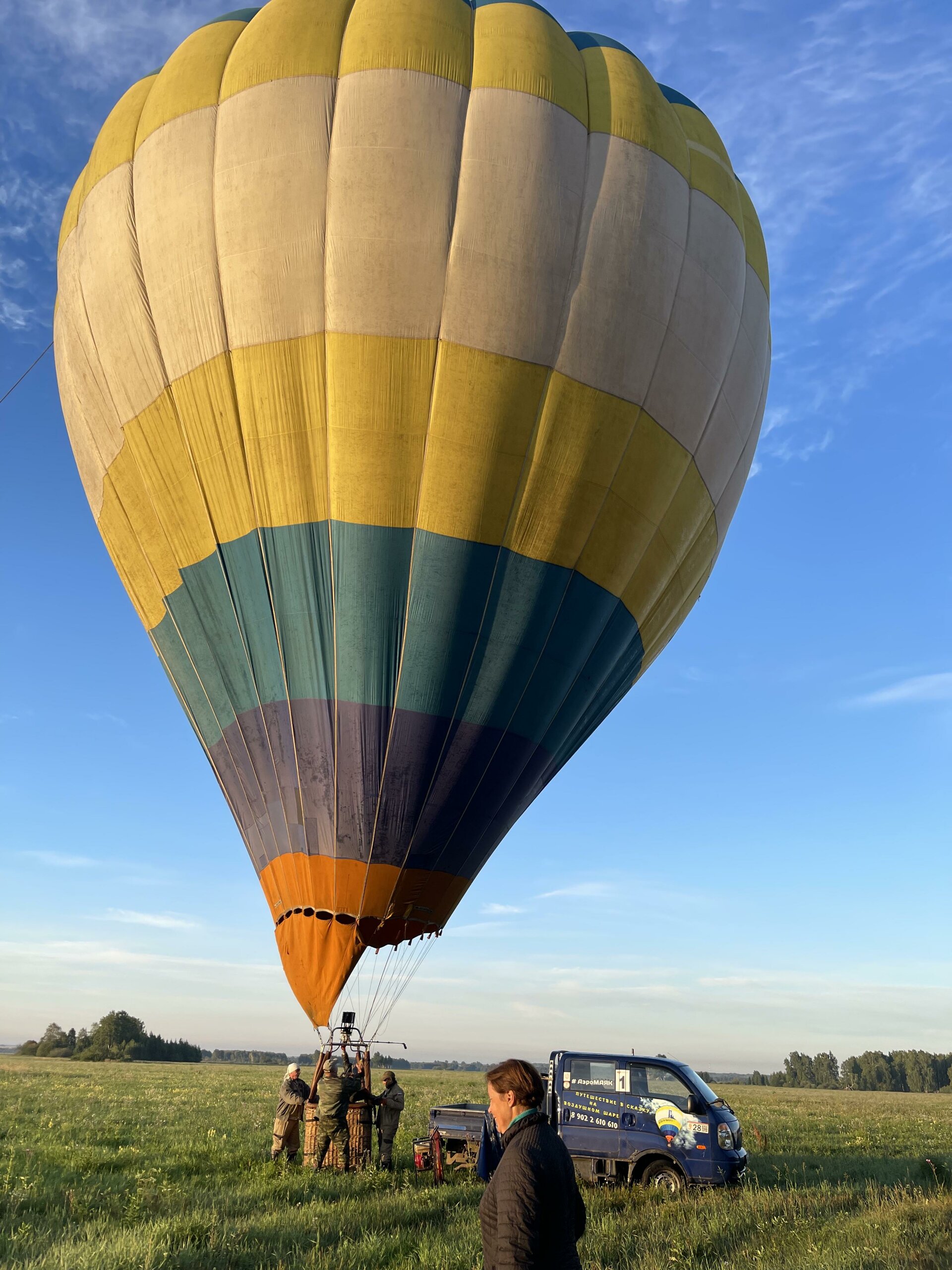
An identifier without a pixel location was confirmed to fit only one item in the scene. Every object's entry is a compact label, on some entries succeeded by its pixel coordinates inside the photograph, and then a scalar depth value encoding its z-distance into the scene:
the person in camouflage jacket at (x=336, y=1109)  9.88
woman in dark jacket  3.34
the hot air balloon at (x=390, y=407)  10.41
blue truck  9.62
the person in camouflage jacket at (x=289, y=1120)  10.76
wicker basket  10.06
